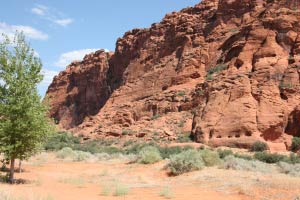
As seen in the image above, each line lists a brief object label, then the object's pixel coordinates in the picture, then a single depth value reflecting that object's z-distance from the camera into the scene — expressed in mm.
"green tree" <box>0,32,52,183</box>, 15500
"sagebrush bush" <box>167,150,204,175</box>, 18688
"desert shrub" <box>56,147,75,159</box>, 30781
